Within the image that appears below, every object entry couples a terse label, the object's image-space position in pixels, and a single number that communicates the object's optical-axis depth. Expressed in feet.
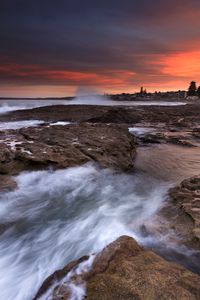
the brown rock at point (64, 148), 14.76
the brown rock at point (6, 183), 12.76
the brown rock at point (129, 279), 5.50
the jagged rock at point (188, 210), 8.38
